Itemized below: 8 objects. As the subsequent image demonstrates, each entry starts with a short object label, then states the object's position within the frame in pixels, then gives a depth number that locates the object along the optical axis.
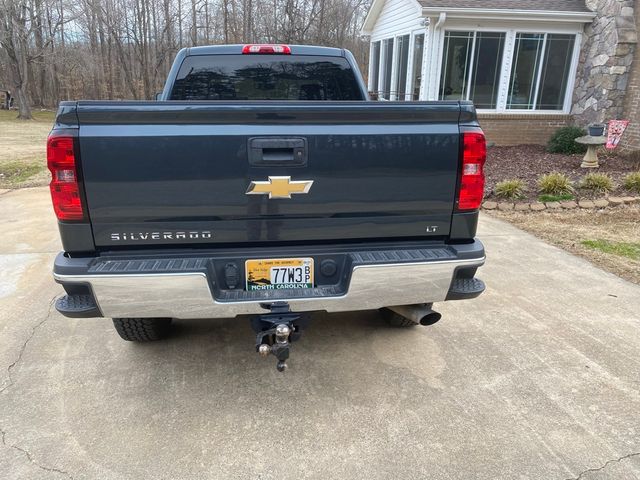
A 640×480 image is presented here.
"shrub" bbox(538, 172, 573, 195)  7.58
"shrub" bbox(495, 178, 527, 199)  7.59
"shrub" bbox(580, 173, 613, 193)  7.64
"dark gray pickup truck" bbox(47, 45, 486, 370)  2.33
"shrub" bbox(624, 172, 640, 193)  7.66
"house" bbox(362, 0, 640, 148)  10.74
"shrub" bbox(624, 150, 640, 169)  9.61
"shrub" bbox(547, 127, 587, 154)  11.07
